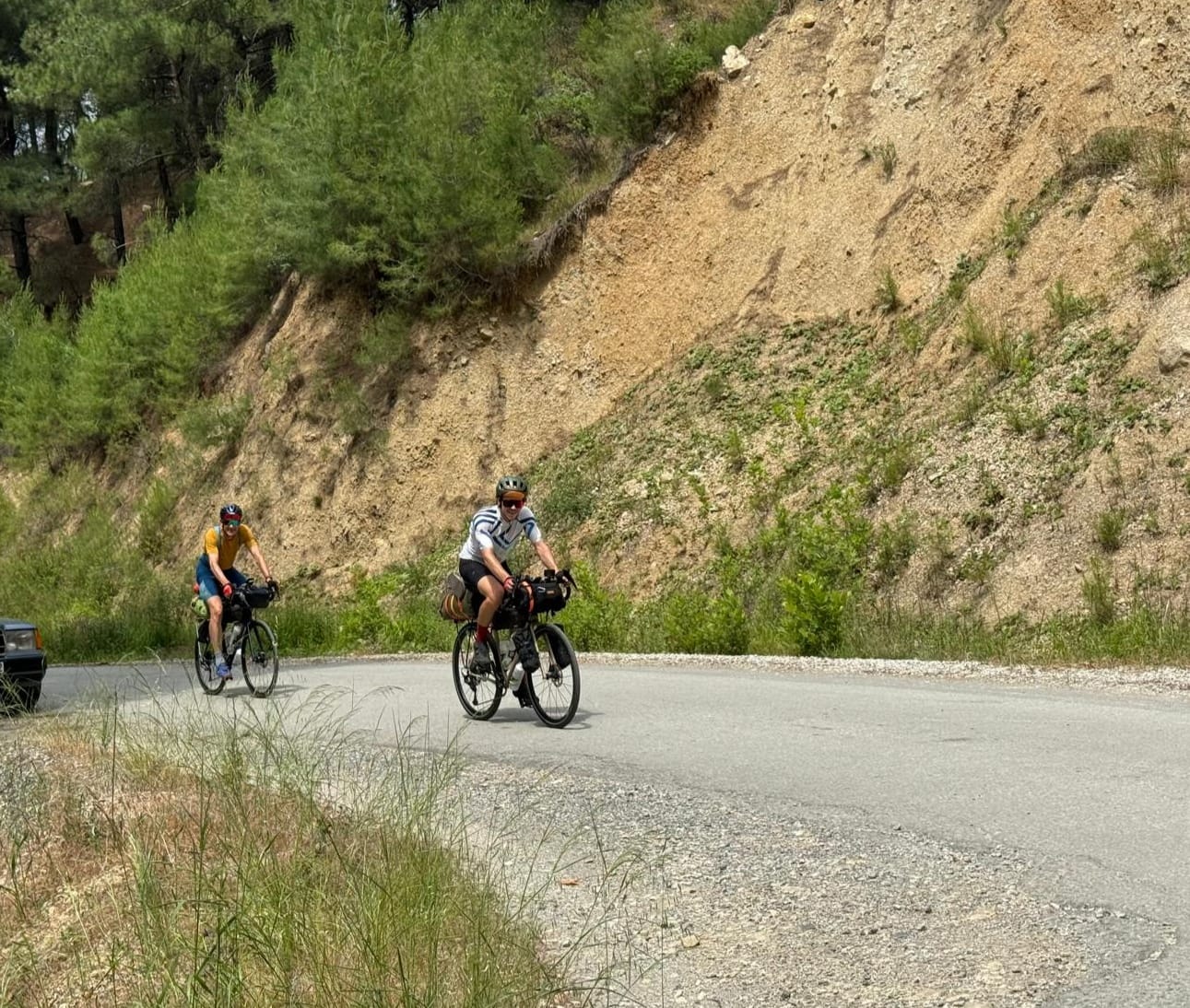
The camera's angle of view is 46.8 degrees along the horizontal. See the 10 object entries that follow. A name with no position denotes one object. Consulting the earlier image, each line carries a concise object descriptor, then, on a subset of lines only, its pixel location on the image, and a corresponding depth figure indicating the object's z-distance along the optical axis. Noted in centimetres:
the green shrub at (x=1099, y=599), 1389
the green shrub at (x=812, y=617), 1523
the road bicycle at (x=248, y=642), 1412
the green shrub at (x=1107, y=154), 1953
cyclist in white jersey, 1083
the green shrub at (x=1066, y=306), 1838
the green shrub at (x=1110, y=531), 1488
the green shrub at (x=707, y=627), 1652
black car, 1279
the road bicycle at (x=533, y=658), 1057
